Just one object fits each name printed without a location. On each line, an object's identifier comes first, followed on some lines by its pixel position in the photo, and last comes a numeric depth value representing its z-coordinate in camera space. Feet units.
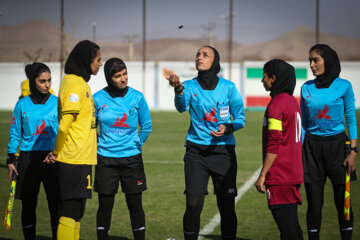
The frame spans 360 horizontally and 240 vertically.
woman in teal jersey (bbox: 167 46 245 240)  42.37
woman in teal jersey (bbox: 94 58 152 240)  43.50
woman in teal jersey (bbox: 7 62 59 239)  44.73
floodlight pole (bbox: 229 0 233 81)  384.27
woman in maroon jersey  35.35
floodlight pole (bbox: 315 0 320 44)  373.20
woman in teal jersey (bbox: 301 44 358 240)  43.04
